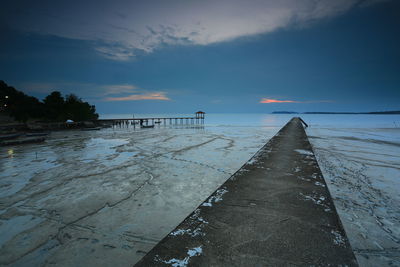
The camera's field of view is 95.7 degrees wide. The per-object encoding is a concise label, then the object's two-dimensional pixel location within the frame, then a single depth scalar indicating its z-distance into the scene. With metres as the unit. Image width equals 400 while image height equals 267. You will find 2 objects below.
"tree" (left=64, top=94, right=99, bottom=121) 46.61
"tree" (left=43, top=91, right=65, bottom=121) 42.85
